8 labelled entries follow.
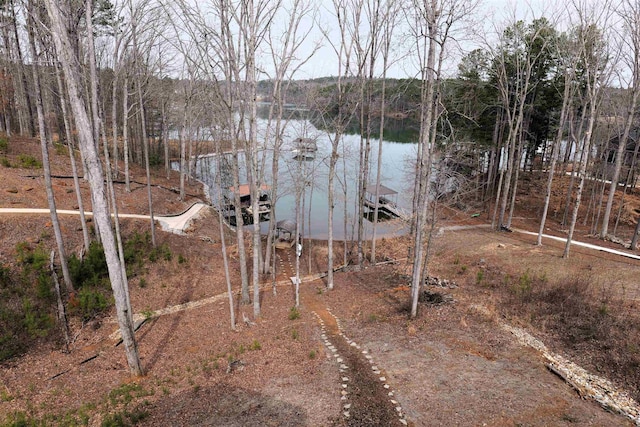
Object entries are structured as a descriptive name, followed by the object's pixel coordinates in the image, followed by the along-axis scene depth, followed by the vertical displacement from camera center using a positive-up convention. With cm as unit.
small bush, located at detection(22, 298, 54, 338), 1103 -633
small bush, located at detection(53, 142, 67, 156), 2695 -248
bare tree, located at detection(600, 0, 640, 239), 1517 +338
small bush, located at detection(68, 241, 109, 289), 1409 -592
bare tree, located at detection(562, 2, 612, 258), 1541 +357
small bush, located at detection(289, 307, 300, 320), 1289 -668
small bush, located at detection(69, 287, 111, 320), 1260 -649
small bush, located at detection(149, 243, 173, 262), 1752 -648
